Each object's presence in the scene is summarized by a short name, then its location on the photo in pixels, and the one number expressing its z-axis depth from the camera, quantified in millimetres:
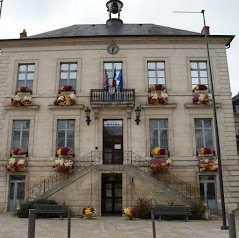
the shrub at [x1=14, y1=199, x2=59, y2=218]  13366
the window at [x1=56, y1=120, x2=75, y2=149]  16500
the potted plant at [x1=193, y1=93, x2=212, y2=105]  16375
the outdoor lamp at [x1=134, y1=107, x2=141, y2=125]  16250
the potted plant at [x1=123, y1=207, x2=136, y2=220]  12891
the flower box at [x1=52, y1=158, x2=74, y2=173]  15367
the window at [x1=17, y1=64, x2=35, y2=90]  17578
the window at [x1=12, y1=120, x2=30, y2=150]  16594
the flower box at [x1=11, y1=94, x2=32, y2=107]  16594
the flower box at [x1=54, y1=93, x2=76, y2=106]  16500
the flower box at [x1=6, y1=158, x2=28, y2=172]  15582
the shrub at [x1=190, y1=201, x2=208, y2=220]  13148
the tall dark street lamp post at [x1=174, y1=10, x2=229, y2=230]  10340
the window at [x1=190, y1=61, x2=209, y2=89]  17391
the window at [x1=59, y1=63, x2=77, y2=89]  17500
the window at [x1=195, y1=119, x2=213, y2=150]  16359
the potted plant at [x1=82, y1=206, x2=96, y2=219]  13094
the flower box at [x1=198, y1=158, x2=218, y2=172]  15406
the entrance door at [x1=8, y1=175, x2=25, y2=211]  15883
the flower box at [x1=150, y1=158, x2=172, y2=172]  15234
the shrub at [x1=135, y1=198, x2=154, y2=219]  13227
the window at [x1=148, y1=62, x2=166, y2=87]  17375
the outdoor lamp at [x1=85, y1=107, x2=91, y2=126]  16286
